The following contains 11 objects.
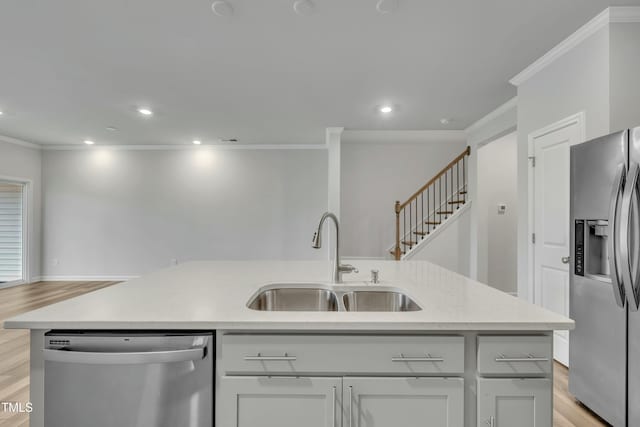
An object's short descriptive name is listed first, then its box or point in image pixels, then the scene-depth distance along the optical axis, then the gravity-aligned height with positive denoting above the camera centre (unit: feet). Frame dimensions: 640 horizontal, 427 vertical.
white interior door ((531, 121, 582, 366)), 8.96 -0.02
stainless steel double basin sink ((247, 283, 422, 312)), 5.37 -1.33
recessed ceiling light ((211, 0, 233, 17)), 7.05 +4.51
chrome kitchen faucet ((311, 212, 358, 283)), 5.35 -0.83
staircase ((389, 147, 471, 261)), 19.52 +0.85
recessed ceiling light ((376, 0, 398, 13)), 7.00 +4.55
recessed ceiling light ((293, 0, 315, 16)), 7.04 +4.54
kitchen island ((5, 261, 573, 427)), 3.50 -1.57
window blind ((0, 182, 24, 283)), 19.97 -1.04
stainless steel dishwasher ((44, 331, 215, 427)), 3.45 -1.75
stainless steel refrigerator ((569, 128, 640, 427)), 5.65 -1.06
